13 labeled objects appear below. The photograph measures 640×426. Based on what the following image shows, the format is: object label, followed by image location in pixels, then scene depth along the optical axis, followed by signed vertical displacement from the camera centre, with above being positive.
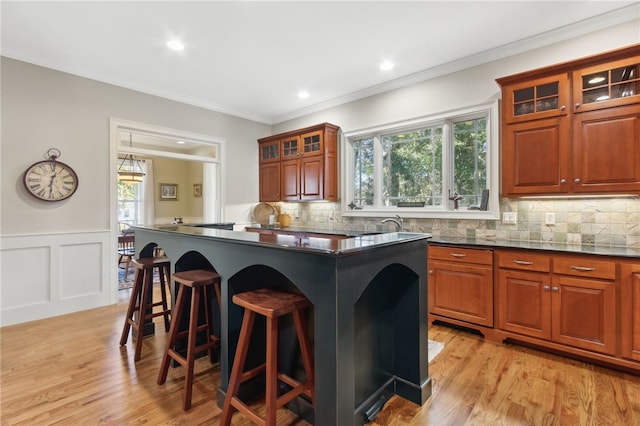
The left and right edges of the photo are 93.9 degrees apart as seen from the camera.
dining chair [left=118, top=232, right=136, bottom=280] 5.25 -0.64
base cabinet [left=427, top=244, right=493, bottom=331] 2.76 -0.70
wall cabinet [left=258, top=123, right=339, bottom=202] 4.51 +0.79
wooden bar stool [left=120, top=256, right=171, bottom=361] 2.45 -0.72
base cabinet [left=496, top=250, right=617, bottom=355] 2.24 -0.69
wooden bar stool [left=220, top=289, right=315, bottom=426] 1.43 -0.70
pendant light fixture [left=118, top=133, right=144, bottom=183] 5.90 +1.03
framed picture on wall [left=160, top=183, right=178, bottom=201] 7.55 +0.56
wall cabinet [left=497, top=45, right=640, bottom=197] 2.36 +0.74
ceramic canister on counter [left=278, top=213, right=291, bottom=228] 5.42 -0.12
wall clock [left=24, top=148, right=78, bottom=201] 3.33 +0.39
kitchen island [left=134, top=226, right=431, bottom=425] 1.36 -0.51
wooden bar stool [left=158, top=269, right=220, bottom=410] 1.89 -0.78
